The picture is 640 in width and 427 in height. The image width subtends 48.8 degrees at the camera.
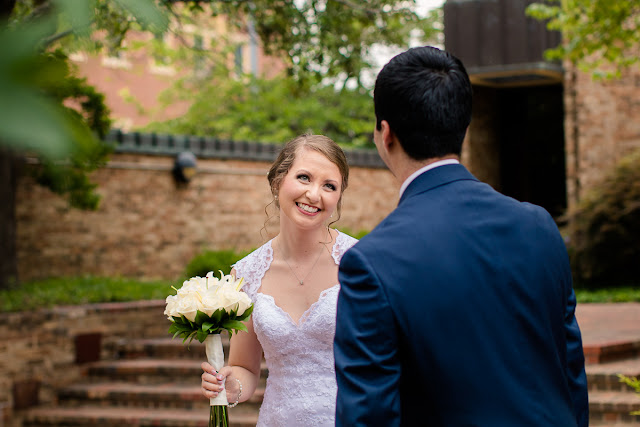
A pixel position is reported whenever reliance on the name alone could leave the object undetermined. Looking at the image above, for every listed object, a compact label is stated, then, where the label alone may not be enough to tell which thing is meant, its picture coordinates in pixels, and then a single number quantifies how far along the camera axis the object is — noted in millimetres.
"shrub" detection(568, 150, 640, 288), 11391
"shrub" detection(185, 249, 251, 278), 9578
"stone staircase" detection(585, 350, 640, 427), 5660
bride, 2835
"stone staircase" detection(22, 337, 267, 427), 6859
